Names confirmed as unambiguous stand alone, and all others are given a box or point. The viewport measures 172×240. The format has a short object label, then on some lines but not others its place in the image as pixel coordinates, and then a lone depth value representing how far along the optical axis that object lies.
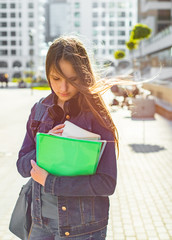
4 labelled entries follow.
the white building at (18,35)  113.44
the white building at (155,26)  49.21
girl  1.95
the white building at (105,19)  119.31
